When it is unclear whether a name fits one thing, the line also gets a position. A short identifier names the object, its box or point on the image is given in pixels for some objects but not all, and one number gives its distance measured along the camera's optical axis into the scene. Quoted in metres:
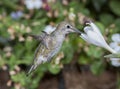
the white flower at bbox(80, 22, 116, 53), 1.51
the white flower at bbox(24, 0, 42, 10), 3.19
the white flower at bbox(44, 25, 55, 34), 2.74
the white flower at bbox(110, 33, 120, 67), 2.32
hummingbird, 1.44
